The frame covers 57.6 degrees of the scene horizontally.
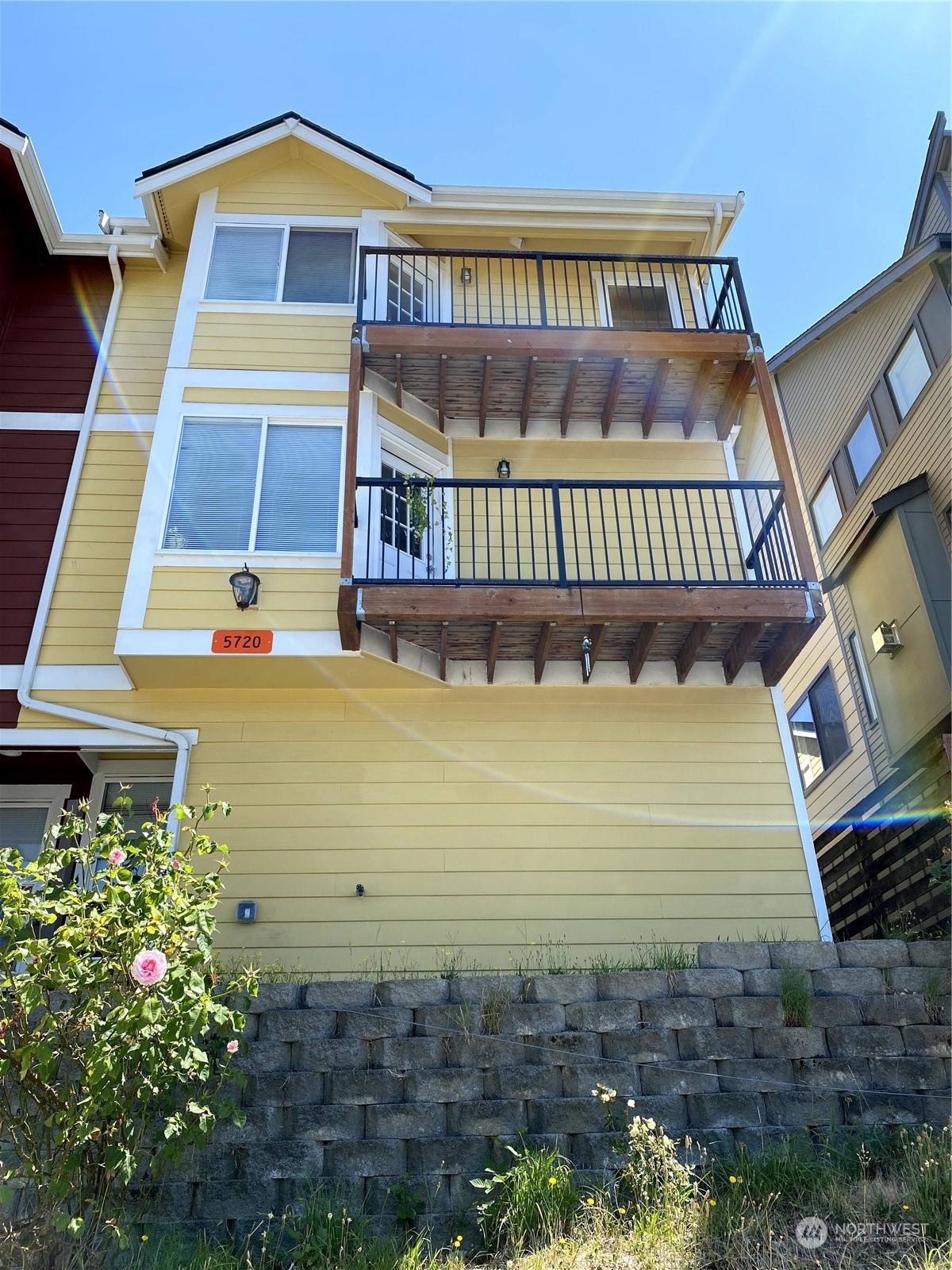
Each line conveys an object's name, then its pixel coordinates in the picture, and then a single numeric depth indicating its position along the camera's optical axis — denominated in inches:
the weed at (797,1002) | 214.8
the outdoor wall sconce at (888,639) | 424.8
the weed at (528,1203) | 169.8
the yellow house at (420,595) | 288.4
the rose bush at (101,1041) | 152.7
